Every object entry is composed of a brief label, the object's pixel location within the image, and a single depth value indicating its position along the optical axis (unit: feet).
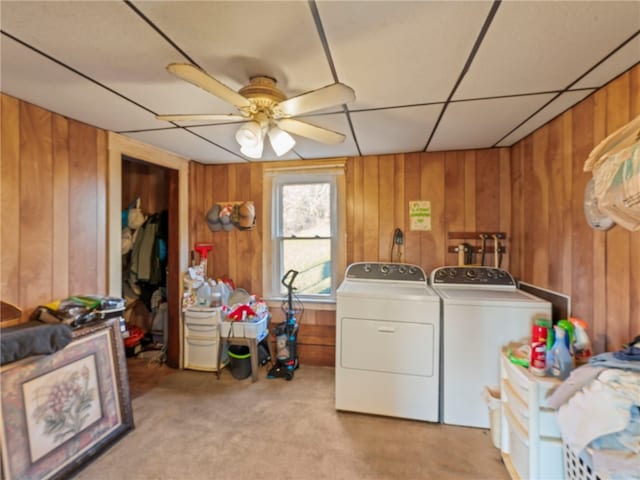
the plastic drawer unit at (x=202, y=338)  8.95
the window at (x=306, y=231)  9.56
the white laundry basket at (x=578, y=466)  3.54
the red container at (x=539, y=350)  4.87
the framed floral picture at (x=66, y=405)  4.50
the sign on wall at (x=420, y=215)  8.91
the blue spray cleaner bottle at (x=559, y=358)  4.64
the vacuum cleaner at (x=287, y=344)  8.87
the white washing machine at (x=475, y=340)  6.28
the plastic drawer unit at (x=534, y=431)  4.50
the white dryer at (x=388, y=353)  6.61
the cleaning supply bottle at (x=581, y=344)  4.88
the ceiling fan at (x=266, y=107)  3.64
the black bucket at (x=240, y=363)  8.70
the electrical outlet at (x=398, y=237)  9.04
